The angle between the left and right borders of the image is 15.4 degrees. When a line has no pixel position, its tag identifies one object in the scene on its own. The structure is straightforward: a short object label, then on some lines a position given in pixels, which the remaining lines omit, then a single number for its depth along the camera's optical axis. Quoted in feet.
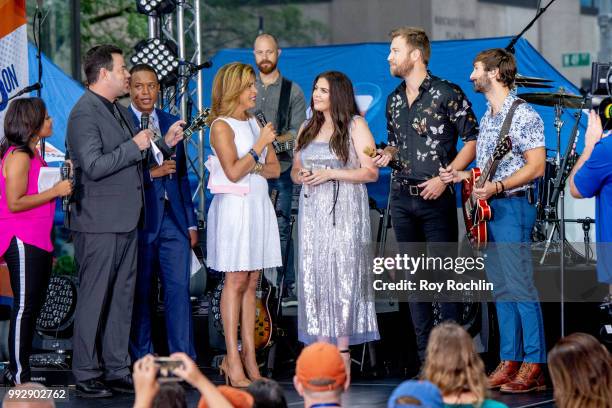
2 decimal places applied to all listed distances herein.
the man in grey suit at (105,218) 39.33
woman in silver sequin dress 40.17
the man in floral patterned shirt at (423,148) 40.34
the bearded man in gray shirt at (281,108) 51.38
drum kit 57.11
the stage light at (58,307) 48.37
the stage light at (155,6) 52.22
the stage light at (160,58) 51.53
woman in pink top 39.65
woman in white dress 40.41
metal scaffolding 53.11
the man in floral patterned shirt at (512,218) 38.61
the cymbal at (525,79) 54.99
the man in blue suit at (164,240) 42.32
